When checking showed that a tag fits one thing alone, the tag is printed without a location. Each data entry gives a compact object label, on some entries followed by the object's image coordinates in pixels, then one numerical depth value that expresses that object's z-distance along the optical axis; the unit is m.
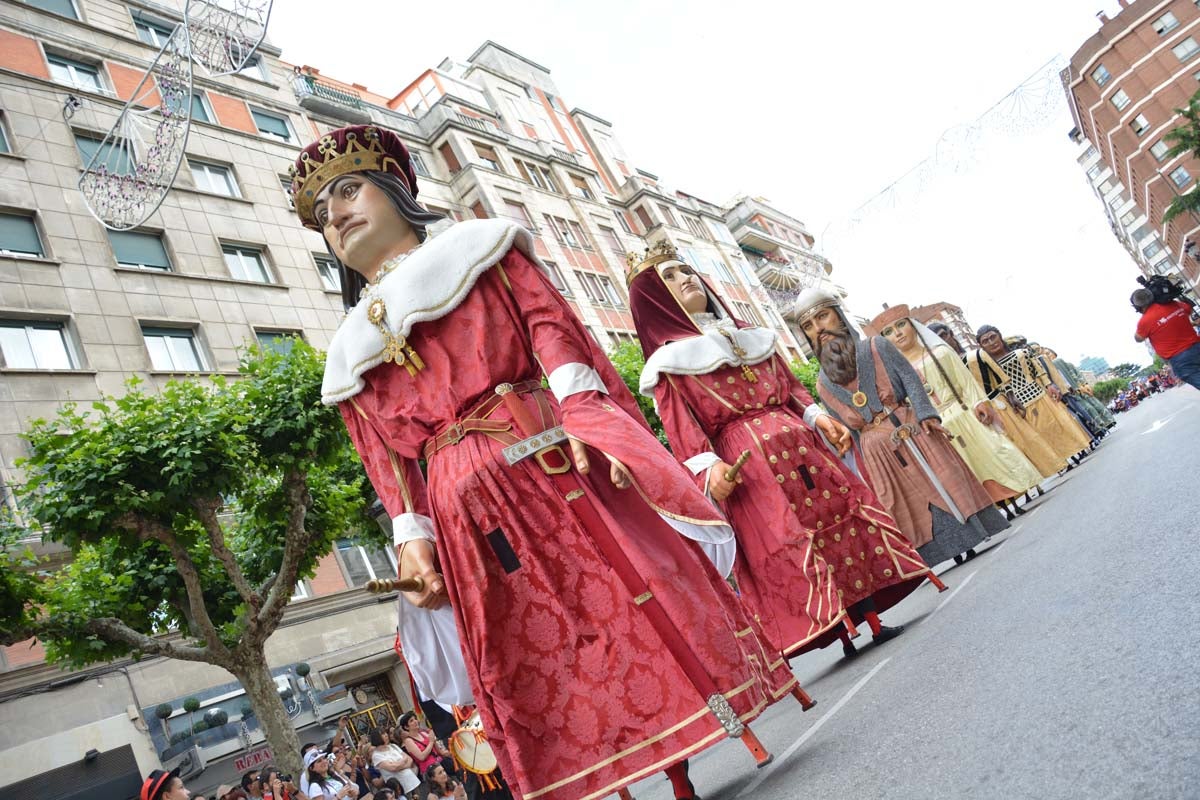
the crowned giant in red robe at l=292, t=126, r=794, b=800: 2.85
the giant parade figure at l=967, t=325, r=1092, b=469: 12.75
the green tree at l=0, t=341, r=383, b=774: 9.95
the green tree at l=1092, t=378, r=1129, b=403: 61.83
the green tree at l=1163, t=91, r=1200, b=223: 35.72
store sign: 16.19
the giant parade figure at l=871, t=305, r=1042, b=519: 8.49
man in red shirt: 8.42
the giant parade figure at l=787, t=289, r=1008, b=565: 6.79
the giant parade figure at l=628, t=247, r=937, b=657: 4.93
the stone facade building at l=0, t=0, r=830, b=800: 15.18
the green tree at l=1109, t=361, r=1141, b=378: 114.91
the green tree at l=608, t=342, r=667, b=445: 20.95
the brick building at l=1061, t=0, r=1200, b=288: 59.19
